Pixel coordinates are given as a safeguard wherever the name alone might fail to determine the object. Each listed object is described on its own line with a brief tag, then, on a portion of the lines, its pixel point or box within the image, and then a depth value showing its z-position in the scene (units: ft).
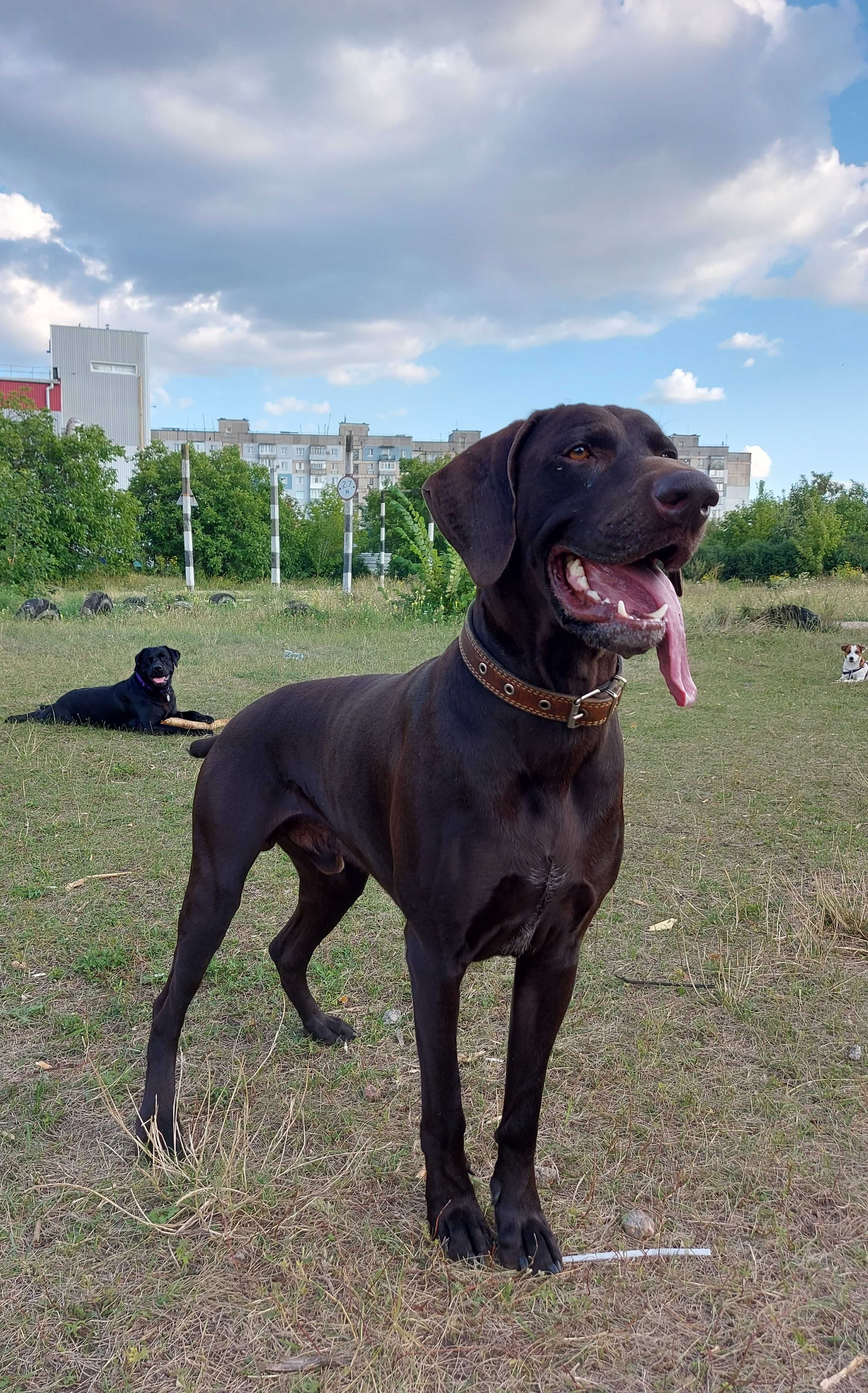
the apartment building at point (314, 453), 357.61
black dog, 25.26
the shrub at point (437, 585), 52.60
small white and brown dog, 32.37
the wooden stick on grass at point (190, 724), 24.76
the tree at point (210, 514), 125.29
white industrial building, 223.10
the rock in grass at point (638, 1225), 7.20
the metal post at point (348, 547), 64.13
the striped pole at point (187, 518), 70.85
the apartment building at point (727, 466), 345.92
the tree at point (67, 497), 78.95
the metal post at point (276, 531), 76.74
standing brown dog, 6.02
